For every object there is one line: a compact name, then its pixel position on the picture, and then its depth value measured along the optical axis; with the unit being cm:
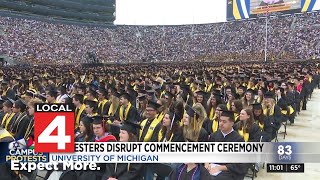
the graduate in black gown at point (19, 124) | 592
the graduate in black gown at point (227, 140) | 421
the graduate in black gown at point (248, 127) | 522
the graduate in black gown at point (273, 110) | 715
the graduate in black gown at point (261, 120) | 614
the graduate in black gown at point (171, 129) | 459
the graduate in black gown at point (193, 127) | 452
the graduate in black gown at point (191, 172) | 353
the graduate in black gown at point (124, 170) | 407
